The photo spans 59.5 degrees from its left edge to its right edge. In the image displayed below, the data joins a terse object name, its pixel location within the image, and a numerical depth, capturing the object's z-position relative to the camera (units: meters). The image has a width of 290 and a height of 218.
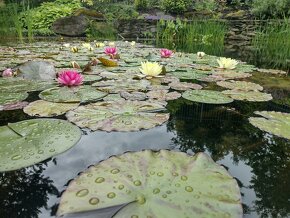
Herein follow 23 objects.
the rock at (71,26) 7.91
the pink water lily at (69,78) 1.68
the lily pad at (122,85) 1.71
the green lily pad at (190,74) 2.15
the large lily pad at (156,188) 0.61
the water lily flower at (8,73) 1.98
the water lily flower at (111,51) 2.96
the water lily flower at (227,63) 2.48
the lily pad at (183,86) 1.79
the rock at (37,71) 1.95
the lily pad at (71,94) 1.46
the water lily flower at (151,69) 1.98
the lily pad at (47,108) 1.26
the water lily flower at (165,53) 3.05
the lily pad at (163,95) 1.55
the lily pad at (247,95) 1.59
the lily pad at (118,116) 1.13
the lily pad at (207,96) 1.50
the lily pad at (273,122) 1.11
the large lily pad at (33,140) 0.83
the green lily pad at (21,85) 1.66
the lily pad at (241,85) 1.82
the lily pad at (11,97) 1.43
